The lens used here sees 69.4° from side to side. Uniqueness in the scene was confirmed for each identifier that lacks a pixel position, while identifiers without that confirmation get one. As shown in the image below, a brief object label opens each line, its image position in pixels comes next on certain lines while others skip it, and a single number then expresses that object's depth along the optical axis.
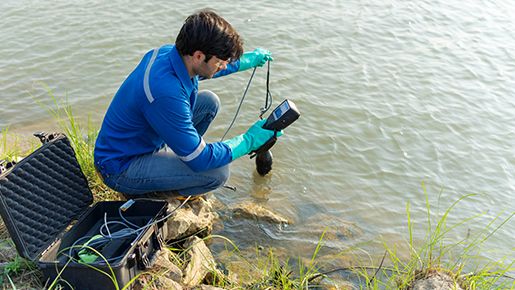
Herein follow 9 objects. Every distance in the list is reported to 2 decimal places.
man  2.29
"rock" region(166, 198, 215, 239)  2.70
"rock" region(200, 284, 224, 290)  2.28
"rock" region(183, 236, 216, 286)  2.40
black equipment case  1.94
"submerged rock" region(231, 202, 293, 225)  3.40
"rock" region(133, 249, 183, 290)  2.15
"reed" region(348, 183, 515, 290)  2.22
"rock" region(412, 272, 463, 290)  2.21
